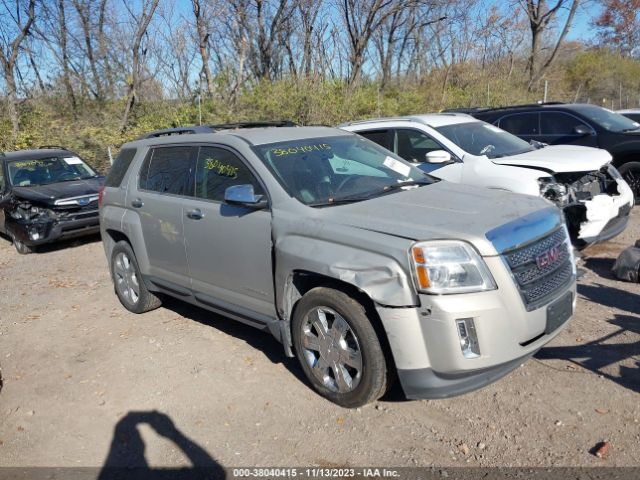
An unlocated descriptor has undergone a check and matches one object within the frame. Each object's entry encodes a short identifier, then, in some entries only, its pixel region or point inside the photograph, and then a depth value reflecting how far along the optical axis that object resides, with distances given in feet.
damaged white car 20.53
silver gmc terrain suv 10.59
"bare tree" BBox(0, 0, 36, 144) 54.75
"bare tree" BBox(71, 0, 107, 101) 72.33
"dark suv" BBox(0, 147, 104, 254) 30.12
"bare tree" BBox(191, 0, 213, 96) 63.41
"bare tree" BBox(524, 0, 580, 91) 89.92
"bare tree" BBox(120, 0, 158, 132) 60.39
